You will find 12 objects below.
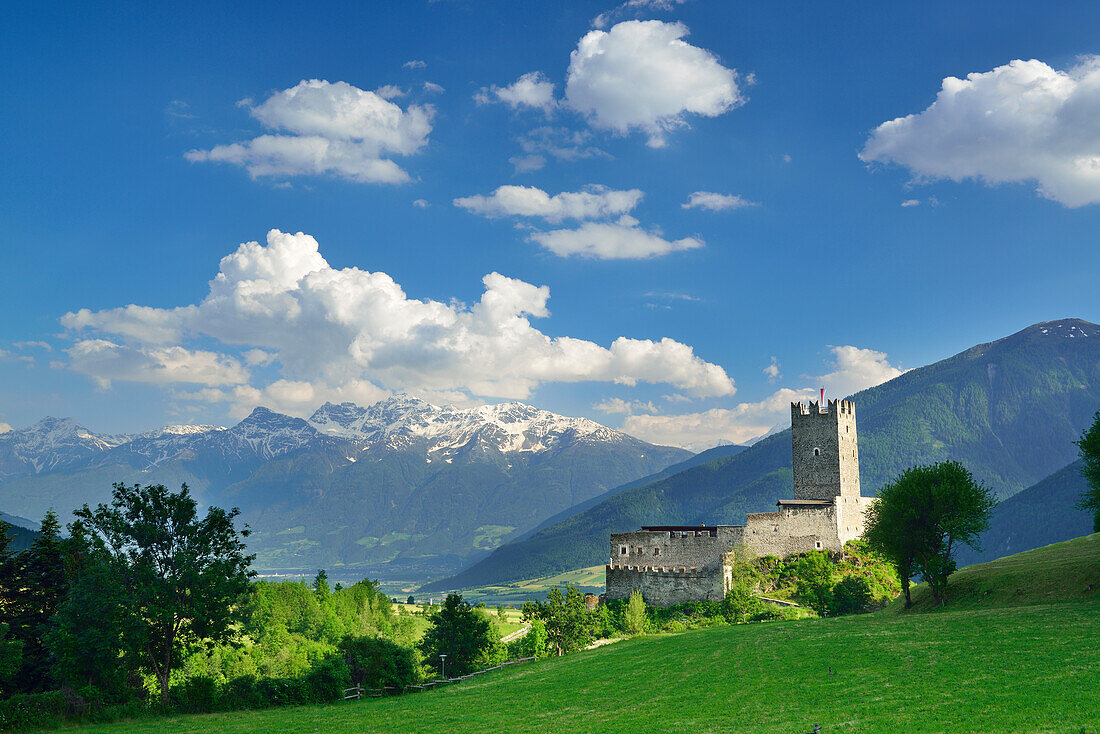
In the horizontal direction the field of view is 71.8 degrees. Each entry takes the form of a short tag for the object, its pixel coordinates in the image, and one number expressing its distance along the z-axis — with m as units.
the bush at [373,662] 57.66
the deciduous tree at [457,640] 74.94
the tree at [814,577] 81.50
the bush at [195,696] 48.53
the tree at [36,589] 58.12
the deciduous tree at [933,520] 65.94
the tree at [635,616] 84.25
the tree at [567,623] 82.81
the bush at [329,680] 54.06
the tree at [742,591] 82.25
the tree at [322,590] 138.88
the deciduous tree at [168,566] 52.19
